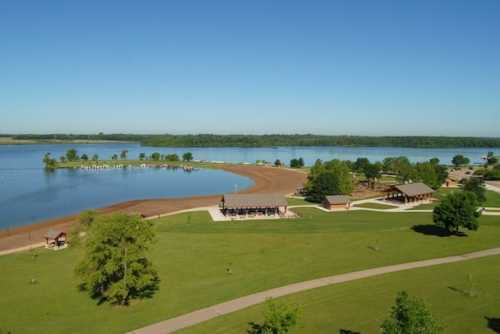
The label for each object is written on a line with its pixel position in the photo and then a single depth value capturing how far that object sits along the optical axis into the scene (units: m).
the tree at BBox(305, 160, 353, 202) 71.75
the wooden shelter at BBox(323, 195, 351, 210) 64.88
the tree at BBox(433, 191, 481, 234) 46.16
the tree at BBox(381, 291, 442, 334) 16.97
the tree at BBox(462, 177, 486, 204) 66.69
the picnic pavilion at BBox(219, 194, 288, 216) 58.59
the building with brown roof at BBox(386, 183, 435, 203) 70.50
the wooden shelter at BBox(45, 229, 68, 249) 44.62
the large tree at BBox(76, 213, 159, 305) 27.22
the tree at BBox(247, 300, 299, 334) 19.50
